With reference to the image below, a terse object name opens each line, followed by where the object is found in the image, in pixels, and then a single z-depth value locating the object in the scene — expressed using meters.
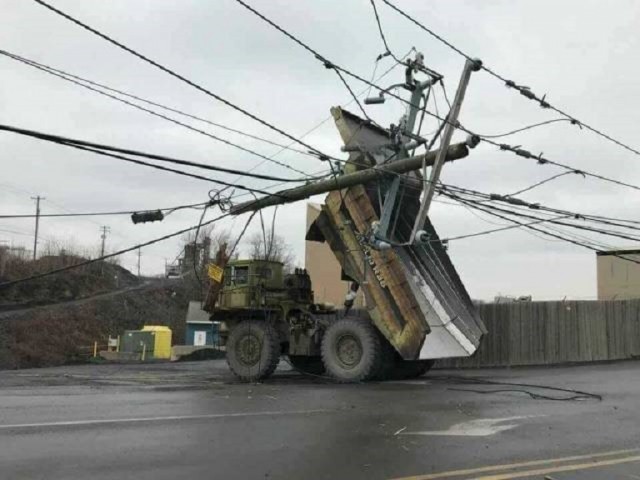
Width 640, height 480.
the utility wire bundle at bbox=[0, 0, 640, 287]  8.91
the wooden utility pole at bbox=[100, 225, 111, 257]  75.62
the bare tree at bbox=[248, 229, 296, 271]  16.54
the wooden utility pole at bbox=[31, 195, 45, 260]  79.72
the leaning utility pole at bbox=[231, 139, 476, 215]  15.00
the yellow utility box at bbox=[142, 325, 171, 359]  35.78
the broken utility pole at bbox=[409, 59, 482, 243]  14.40
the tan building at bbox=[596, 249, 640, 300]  45.28
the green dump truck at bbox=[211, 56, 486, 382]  15.74
